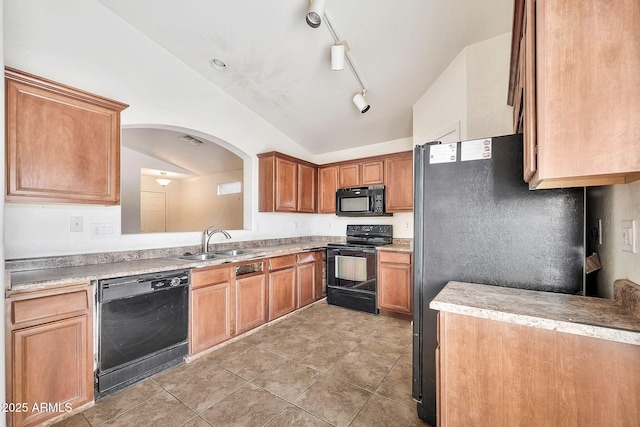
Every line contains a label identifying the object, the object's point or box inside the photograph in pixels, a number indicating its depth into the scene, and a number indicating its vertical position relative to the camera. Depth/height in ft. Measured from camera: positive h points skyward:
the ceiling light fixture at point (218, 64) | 9.26 +5.61
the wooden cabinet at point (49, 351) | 4.73 -2.70
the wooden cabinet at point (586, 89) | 2.49 +1.29
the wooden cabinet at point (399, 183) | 11.56 +1.45
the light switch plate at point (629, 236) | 3.14 -0.29
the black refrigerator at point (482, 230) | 4.06 -0.29
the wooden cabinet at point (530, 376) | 2.70 -1.94
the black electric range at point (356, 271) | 11.18 -2.57
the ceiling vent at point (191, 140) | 14.90 +4.60
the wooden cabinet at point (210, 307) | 7.54 -2.88
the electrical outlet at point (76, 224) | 6.78 -0.20
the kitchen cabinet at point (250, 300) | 8.82 -3.07
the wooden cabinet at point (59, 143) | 5.26 +1.69
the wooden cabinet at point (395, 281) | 10.36 -2.81
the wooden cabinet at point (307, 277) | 11.38 -2.87
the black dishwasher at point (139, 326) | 5.89 -2.82
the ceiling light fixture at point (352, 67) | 7.46 +5.14
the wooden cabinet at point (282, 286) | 10.10 -2.93
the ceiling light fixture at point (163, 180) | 22.63 +3.20
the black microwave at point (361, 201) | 12.05 +0.69
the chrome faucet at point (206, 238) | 9.62 -0.85
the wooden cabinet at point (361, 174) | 12.34 +2.07
